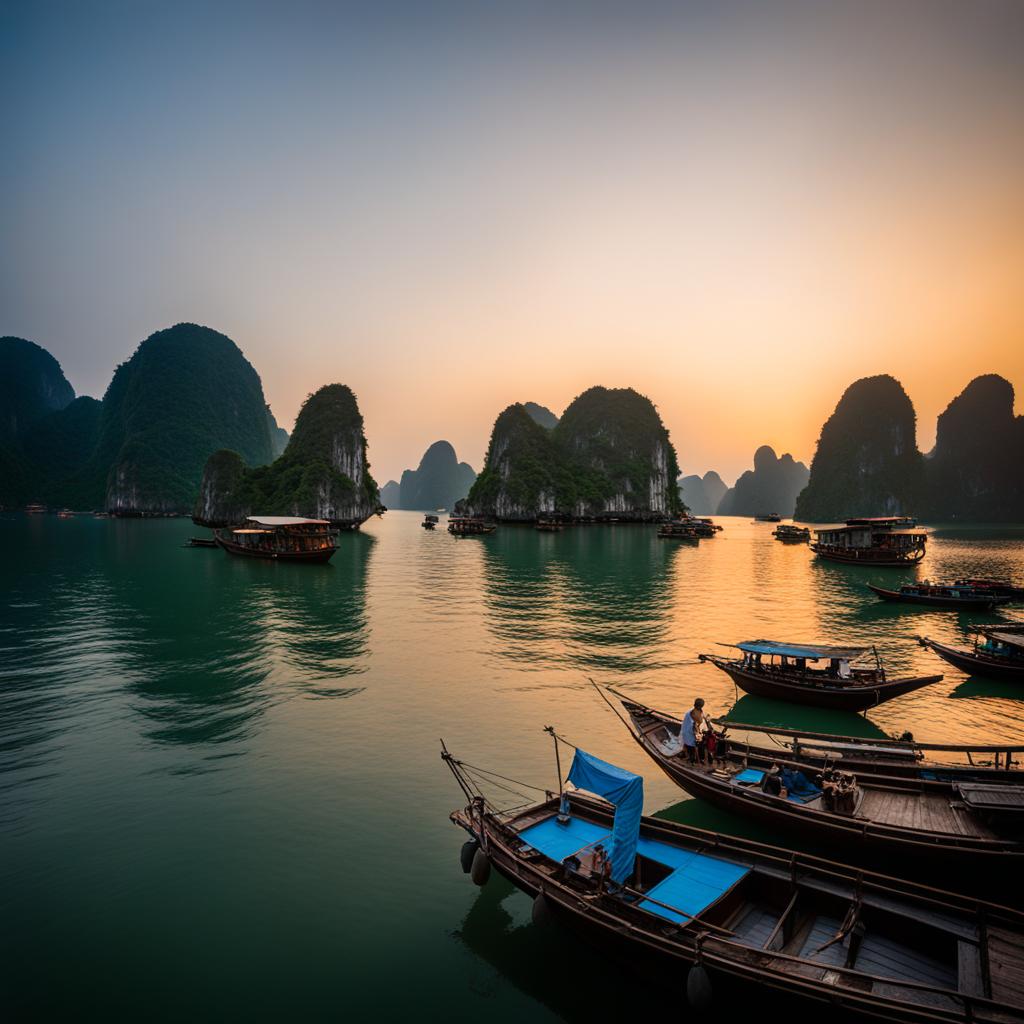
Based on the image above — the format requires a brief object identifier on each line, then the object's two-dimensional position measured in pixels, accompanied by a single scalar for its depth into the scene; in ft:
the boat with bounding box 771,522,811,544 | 270.55
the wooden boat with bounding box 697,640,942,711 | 53.36
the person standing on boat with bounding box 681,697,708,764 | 37.86
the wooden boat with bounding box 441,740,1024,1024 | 19.72
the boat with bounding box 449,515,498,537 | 285.23
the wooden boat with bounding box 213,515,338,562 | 169.37
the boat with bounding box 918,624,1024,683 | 63.57
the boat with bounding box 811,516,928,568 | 165.99
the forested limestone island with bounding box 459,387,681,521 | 401.90
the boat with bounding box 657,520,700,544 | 279.08
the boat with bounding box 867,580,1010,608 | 102.68
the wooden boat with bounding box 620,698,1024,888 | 27.76
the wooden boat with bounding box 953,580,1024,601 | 107.14
